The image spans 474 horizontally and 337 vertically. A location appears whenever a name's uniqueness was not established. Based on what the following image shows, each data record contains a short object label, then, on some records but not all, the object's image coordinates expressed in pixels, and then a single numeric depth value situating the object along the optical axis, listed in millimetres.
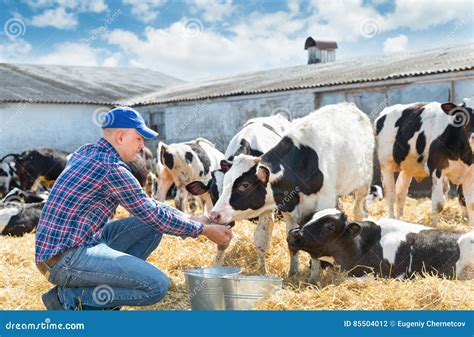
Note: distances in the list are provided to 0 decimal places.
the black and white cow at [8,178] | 13586
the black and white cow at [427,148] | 7969
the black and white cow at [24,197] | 10648
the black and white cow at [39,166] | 12969
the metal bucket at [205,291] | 4305
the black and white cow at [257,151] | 6000
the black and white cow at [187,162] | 9734
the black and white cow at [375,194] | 12219
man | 3879
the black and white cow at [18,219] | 9031
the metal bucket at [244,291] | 4184
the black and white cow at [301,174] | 5250
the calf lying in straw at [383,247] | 5117
